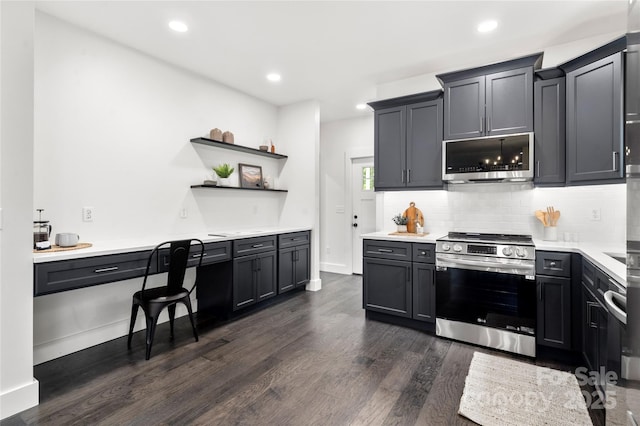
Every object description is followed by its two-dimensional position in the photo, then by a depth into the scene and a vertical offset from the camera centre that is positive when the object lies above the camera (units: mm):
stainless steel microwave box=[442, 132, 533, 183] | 2979 +525
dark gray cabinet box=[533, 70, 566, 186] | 2874 +748
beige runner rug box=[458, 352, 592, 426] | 1902 -1209
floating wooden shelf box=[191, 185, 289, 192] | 3786 +311
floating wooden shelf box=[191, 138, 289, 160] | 3788 +845
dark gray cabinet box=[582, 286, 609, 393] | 1927 -796
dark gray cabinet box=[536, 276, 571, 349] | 2582 -812
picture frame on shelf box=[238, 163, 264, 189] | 4447 +511
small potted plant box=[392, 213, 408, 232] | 3744 -112
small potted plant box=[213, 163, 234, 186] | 3951 +489
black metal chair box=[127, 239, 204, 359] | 2637 -713
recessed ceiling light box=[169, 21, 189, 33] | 2833 +1661
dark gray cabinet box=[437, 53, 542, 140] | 2988 +1116
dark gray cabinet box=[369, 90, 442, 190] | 3477 +799
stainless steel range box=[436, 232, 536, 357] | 2727 -701
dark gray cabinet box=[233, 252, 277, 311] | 3582 -787
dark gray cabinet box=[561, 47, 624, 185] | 2494 +750
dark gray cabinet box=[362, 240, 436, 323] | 3197 -696
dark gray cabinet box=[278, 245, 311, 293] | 4234 -766
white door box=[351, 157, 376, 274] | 5652 +165
